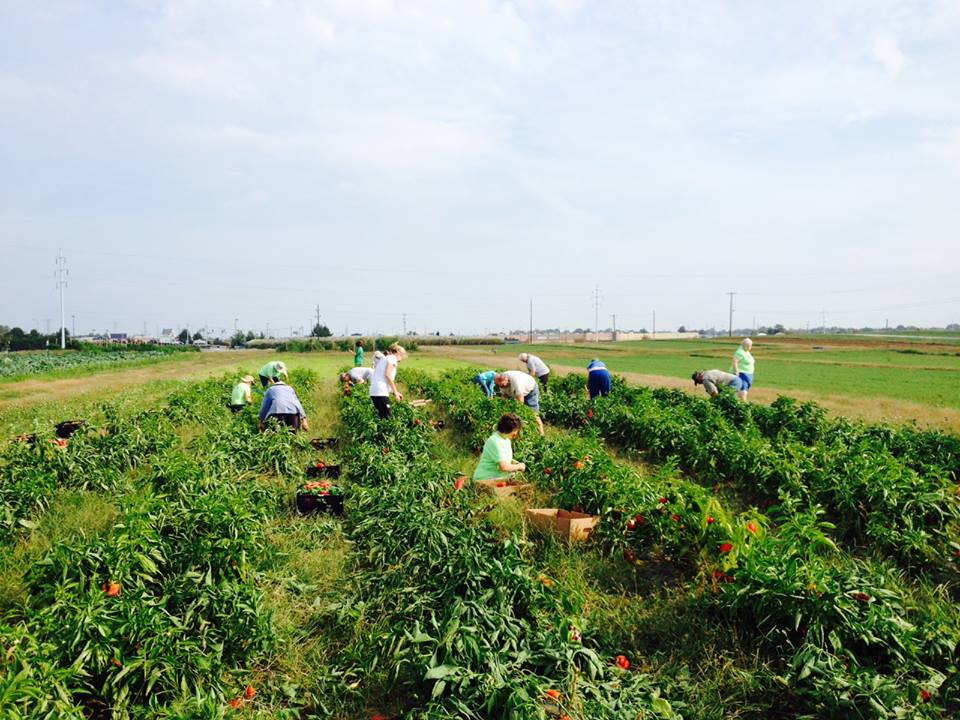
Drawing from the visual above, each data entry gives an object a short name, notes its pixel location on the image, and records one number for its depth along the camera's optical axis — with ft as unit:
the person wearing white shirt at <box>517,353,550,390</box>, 45.65
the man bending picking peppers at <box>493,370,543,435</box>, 35.88
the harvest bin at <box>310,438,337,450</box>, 34.71
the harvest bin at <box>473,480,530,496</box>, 22.57
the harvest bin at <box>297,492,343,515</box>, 21.77
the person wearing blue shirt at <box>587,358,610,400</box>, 46.03
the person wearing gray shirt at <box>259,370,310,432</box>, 32.53
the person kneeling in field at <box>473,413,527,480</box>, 23.11
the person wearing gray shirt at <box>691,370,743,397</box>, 46.41
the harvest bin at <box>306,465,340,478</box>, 27.14
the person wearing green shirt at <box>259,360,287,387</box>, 41.11
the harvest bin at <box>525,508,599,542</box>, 18.53
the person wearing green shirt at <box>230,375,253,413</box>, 42.70
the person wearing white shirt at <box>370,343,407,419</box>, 35.42
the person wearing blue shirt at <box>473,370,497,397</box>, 47.03
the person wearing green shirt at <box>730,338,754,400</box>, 47.88
